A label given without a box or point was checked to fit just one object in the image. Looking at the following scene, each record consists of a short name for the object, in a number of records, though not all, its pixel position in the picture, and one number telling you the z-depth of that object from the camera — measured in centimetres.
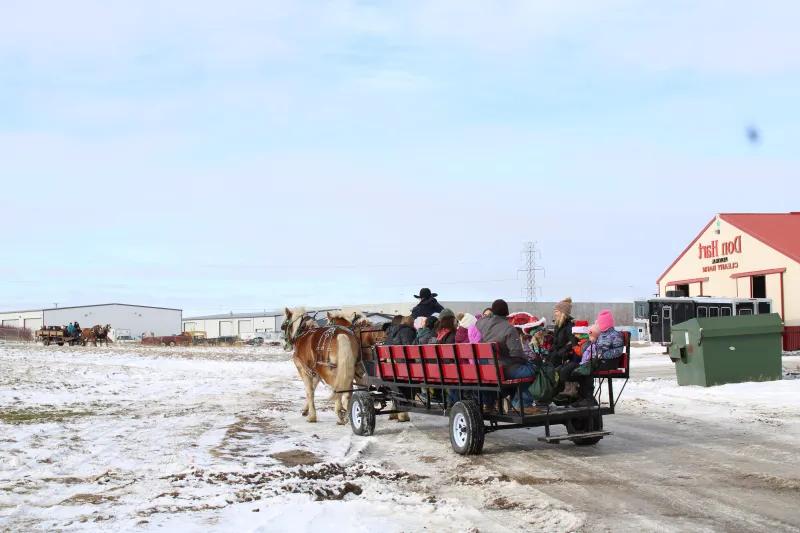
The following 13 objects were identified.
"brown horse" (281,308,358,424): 1330
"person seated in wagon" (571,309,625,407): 995
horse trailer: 4031
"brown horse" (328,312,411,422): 1423
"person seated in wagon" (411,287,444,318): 1377
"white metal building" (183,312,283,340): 12700
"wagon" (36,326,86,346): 6328
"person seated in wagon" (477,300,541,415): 960
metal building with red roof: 4162
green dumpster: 1892
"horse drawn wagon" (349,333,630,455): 965
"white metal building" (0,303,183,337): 12338
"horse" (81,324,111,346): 6556
